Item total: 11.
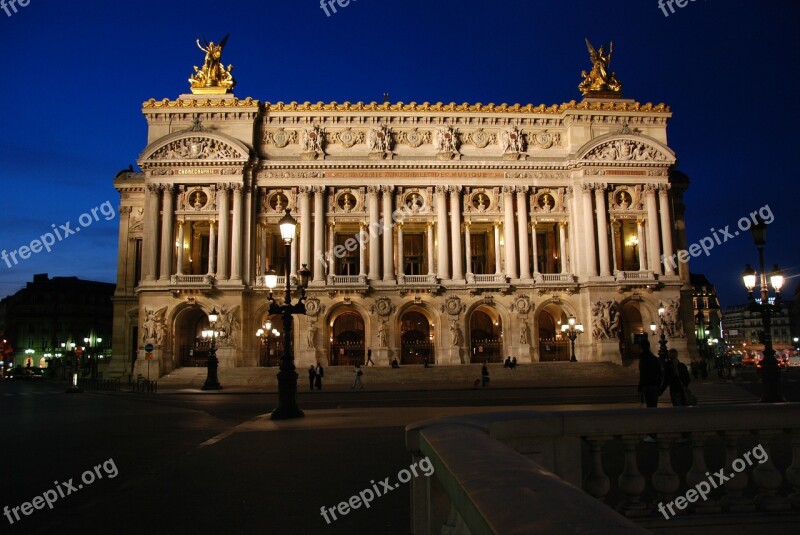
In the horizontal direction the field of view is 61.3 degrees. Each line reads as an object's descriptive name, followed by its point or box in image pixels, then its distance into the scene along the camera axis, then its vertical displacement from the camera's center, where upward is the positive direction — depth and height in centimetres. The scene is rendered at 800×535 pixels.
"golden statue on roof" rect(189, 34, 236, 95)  5275 +2147
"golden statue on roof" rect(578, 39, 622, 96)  5544 +2195
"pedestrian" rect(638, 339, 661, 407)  1450 -67
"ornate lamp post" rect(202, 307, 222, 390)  3844 -135
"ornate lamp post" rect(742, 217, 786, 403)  1906 +98
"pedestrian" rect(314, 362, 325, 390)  3709 -146
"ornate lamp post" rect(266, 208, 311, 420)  1936 -50
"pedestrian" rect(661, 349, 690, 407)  1468 -82
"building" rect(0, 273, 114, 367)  10050 +580
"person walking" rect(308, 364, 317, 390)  3697 -136
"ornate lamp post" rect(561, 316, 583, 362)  4747 +118
